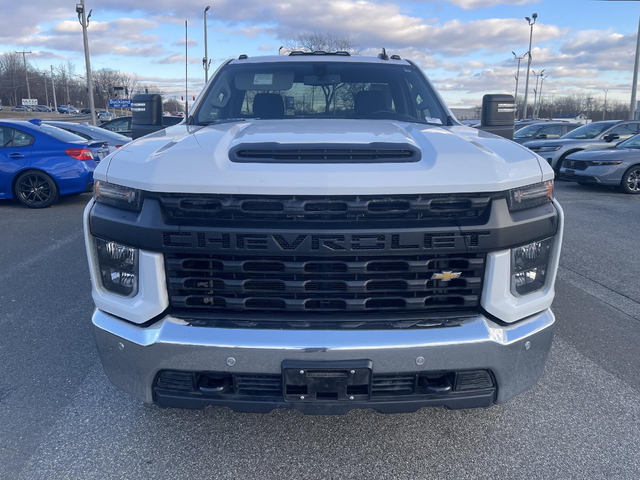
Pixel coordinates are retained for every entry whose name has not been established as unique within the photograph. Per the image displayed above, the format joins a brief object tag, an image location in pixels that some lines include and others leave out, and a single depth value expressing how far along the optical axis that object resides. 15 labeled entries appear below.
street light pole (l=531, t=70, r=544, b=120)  73.94
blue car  9.67
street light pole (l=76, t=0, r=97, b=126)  23.62
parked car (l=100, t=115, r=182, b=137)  16.86
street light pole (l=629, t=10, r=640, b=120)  25.17
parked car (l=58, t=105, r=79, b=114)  85.95
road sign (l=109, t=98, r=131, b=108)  42.22
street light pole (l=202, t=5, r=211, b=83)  38.84
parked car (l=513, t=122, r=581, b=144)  17.78
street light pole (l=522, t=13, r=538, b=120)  41.50
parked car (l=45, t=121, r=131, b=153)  12.21
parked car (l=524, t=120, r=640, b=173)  14.09
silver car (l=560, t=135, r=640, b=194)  12.00
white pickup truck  2.21
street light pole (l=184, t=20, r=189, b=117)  36.99
